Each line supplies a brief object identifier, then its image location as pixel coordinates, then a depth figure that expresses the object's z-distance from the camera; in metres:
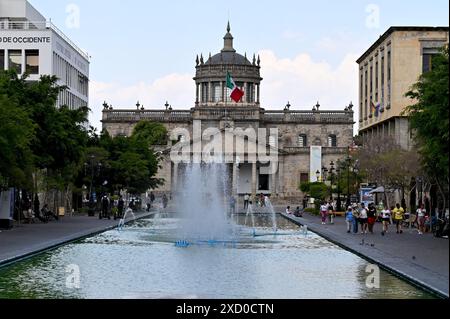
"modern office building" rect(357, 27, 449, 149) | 82.00
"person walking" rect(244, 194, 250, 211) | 105.82
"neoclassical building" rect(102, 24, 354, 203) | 140.62
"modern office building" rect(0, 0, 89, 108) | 85.88
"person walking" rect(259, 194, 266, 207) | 113.29
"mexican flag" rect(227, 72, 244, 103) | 130.62
